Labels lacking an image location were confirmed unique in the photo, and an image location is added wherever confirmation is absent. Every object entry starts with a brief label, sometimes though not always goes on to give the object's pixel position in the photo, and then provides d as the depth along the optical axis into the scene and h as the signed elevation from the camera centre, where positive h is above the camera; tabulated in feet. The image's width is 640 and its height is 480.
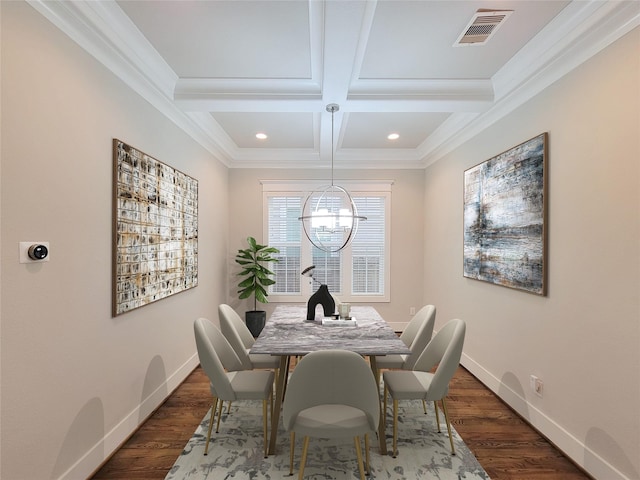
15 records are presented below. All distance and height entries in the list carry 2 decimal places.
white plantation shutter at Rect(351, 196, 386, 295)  17.04 -0.52
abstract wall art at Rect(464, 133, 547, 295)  8.09 +0.64
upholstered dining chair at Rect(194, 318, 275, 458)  6.82 -3.12
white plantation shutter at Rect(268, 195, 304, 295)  16.97 +0.01
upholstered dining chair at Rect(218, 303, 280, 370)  8.73 -2.86
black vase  9.29 -1.80
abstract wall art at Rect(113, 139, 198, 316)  7.37 +0.22
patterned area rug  6.59 -4.65
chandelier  9.24 +0.58
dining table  6.86 -2.26
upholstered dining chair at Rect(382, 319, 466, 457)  6.97 -3.17
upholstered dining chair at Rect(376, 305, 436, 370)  8.86 -2.74
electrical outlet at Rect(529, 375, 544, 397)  7.98 -3.51
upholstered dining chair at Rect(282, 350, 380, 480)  5.56 -2.65
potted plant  15.40 -1.92
